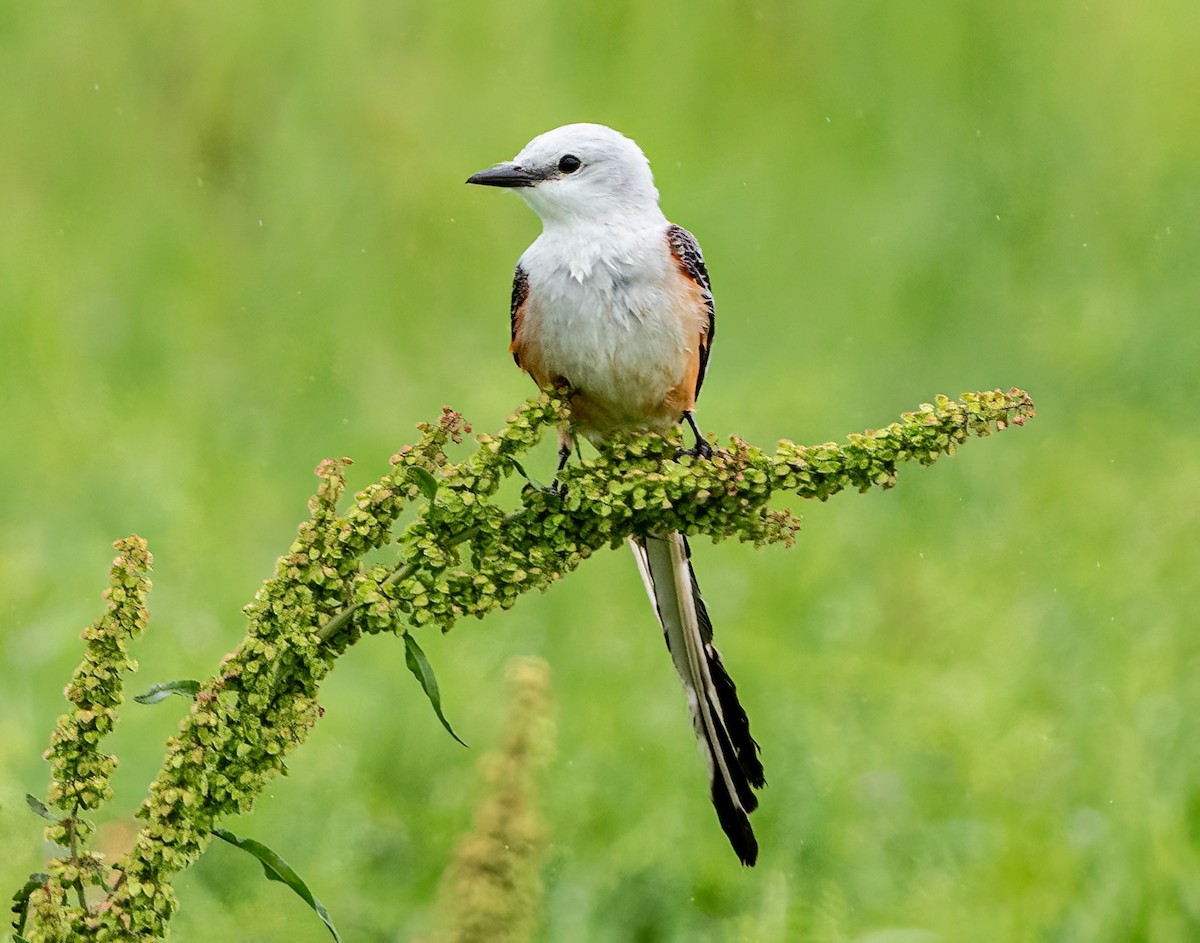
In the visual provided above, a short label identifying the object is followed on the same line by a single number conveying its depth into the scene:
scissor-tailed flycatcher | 6.46
